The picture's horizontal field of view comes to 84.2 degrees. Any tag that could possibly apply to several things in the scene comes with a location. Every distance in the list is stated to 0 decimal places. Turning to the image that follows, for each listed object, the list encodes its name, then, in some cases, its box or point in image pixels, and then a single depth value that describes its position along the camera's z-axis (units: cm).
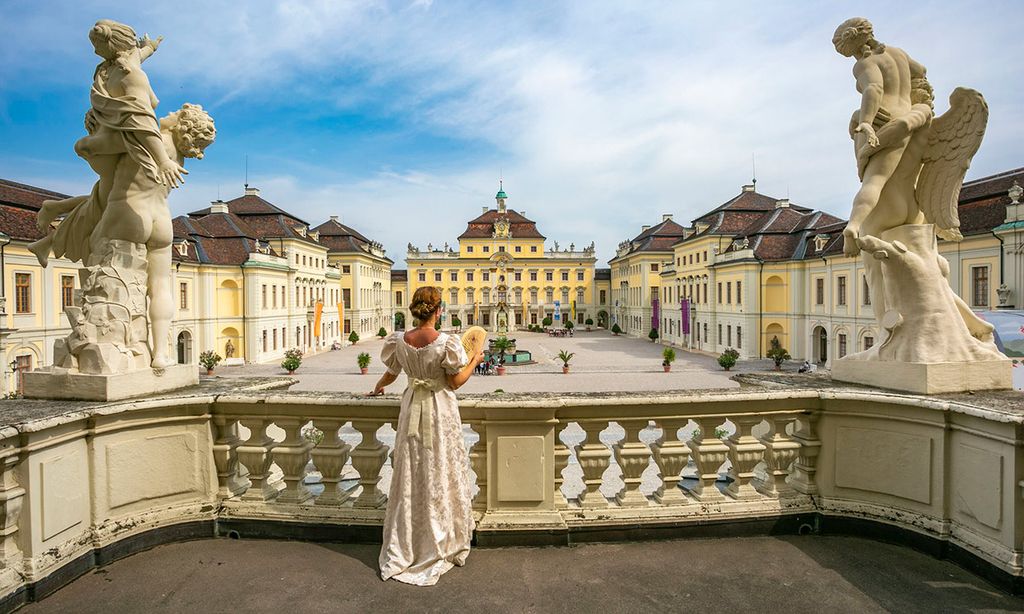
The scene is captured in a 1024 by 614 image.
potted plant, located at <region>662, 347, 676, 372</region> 2717
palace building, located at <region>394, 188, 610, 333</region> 6794
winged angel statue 341
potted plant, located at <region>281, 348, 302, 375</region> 2491
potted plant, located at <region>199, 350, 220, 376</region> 2488
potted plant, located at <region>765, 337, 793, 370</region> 2673
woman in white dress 279
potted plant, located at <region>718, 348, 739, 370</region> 2610
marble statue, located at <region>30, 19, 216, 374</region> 331
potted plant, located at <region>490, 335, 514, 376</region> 2774
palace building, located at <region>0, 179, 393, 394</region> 1984
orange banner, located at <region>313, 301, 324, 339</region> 4060
